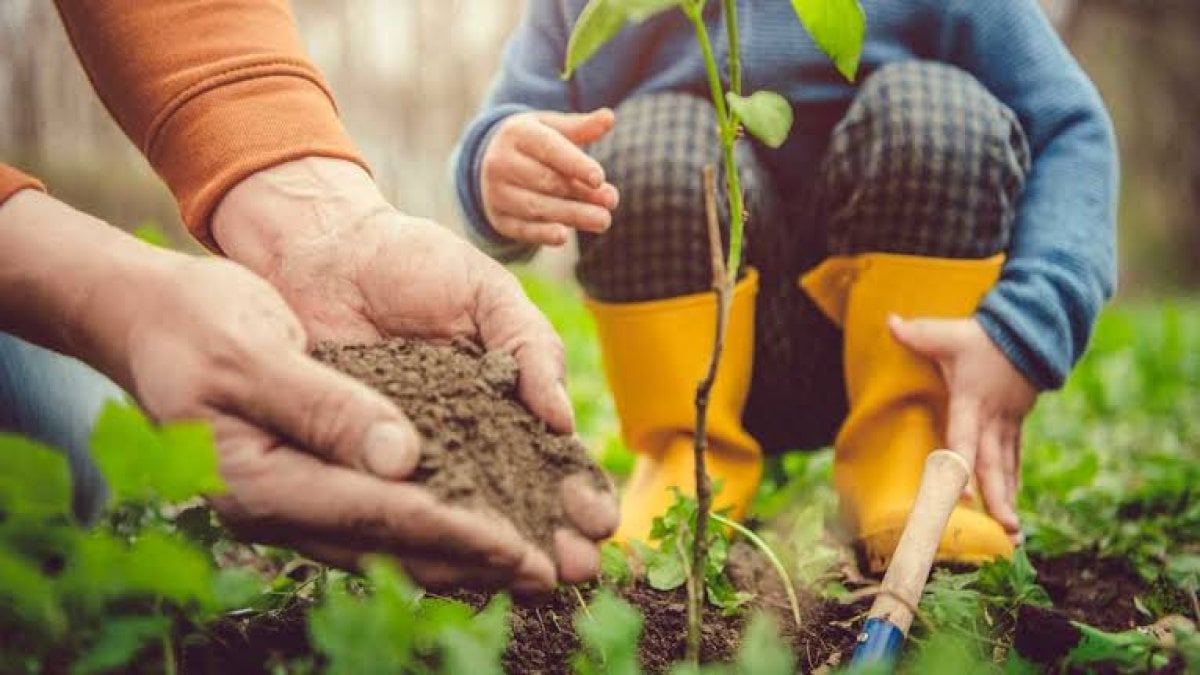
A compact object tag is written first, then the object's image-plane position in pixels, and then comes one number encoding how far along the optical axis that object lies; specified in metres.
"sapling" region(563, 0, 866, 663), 0.85
